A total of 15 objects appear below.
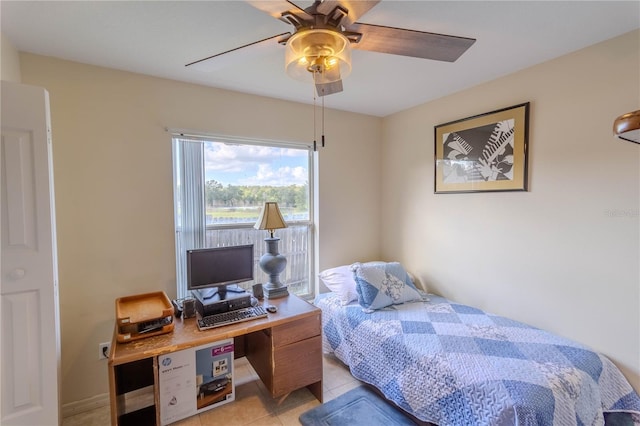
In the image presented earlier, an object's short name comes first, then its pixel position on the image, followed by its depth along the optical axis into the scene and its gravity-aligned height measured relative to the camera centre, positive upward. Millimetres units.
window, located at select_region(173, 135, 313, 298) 2418 +65
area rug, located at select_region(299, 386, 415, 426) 1930 -1410
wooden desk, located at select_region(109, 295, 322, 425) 1765 -1020
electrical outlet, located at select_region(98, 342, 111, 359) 2098 -1018
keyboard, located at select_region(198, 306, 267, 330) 1841 -730
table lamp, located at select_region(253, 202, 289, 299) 2389 -429
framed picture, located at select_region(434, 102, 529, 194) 2268 +408
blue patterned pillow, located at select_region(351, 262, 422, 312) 2500 -726
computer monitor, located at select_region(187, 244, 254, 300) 2061 -468
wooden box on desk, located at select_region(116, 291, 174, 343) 1676 -658
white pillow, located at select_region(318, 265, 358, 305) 2693 -746
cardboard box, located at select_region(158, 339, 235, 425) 1748 -1085
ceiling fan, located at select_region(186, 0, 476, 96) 1126 +706
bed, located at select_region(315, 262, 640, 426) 1531 -962
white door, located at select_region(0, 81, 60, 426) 1449 -290
